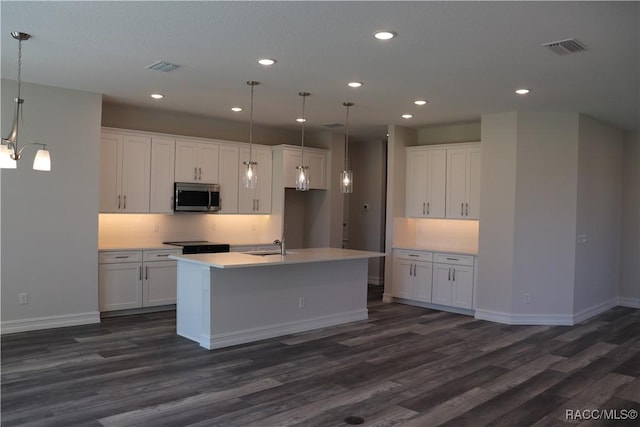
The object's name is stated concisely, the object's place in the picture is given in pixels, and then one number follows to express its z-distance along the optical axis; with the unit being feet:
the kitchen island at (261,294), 17.22
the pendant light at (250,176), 17.17
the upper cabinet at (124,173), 21.52
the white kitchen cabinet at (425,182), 25.34
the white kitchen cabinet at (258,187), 25.99
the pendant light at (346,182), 19.33
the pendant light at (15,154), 12.57
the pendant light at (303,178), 18.42
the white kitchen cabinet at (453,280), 23.24
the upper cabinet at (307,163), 26.89
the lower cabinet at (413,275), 24.71
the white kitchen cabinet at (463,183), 24.08
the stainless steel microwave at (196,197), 23.56
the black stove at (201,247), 22.97
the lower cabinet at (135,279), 20.75
